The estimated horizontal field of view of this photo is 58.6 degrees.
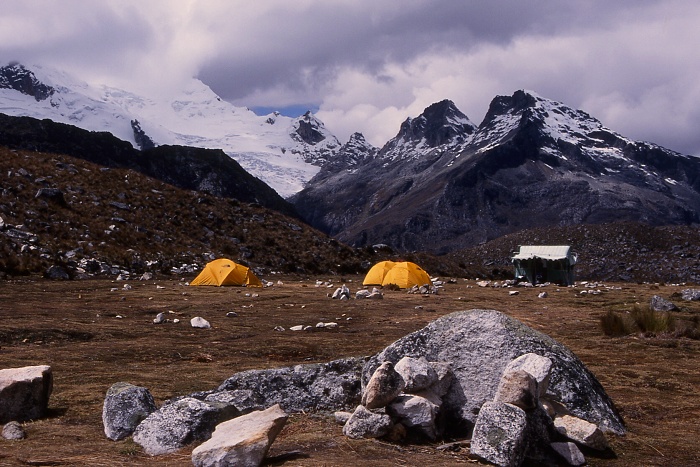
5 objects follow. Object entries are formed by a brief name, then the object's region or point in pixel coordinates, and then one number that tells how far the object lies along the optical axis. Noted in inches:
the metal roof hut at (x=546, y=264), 1785.2
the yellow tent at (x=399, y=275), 1397.6
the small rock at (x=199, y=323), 650.8
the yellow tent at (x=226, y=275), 1262.3
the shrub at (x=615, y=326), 635.0
